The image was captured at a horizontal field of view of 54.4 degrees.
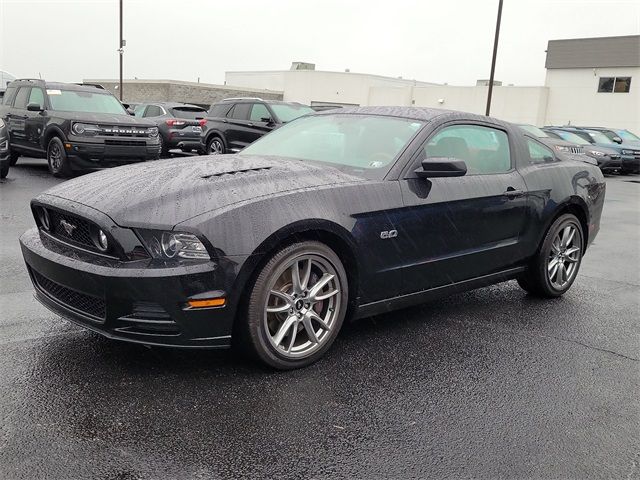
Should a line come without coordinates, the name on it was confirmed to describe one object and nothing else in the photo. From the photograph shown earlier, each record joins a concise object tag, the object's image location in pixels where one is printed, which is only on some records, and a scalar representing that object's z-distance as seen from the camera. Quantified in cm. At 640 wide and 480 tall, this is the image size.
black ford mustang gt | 319
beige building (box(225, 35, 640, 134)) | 3550
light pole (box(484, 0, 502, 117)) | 2525
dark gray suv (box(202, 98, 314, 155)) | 1482
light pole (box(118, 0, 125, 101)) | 3500
